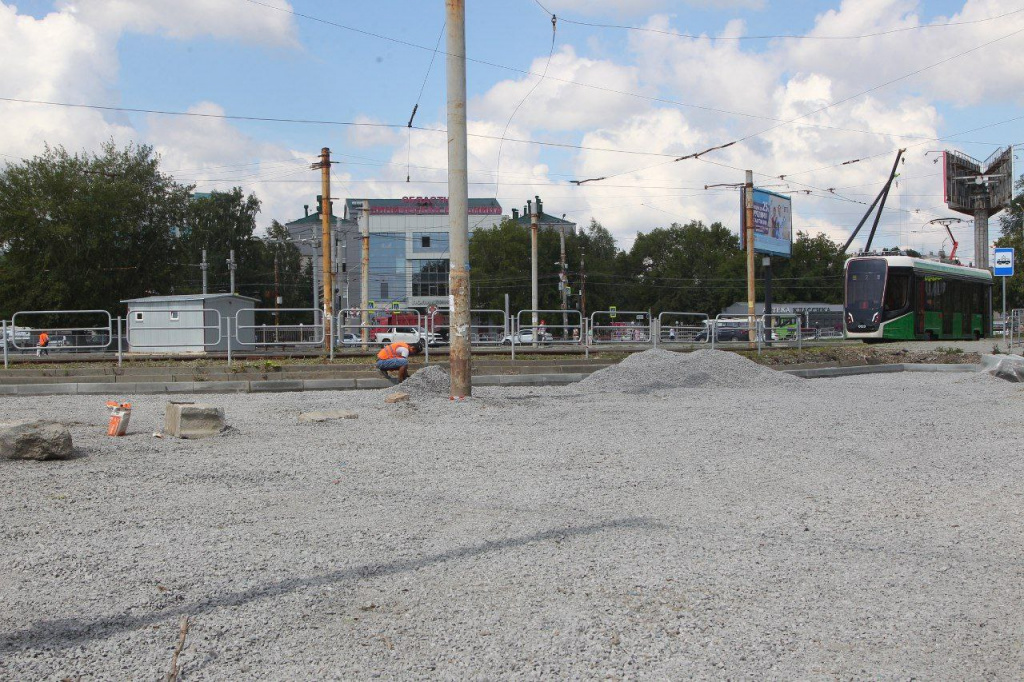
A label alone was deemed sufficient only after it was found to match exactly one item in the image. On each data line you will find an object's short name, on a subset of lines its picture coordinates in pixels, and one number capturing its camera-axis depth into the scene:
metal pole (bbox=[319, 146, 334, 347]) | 26.73
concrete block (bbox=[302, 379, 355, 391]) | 15.89
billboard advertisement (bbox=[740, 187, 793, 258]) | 37.34
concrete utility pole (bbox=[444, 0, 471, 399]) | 13.18
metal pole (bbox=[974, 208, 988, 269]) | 64.81
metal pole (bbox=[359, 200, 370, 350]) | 39.61
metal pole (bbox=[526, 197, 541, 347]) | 44.62
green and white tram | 29.55
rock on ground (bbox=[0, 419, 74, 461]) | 6.77
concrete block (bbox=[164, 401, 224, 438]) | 8.55
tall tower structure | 64.19
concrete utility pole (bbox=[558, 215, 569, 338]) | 50.38
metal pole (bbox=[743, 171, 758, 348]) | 29.59
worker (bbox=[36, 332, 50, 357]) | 20.52
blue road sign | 26.12
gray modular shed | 18.86
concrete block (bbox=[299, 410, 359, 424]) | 10.17
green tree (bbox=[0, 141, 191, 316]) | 39.75
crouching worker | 14.88
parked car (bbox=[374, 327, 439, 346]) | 19.06
